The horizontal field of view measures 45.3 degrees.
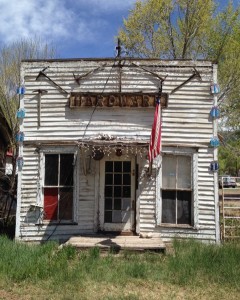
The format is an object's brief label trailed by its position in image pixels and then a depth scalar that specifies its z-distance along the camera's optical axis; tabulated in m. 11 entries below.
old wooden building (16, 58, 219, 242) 7.77
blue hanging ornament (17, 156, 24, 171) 7.97
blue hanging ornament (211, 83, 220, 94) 7.86
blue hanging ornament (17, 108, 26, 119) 8.00
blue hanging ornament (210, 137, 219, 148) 7.73
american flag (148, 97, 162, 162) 6.82
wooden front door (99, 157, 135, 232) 7.86
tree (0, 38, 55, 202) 14.71
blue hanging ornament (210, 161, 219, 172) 7.68
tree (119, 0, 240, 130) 13.39
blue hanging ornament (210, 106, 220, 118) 7.78
